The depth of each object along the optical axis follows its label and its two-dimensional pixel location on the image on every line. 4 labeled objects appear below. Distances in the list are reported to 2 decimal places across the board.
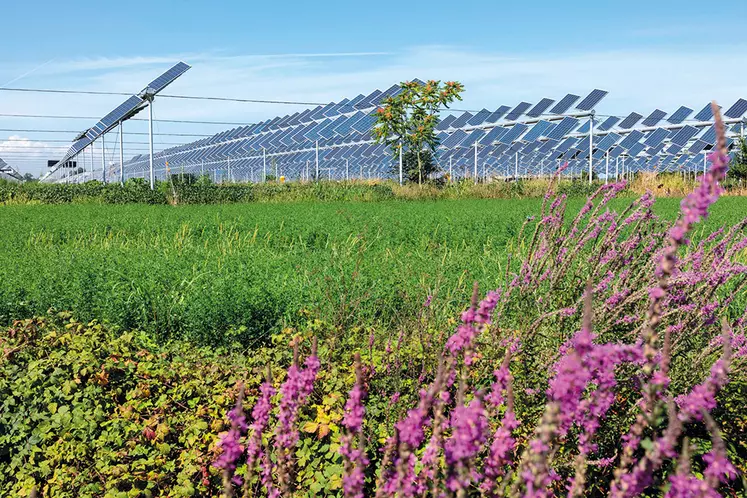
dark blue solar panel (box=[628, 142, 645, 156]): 38.09
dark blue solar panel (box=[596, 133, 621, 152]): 39.88
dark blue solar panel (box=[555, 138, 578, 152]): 41.88
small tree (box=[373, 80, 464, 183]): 27.62
